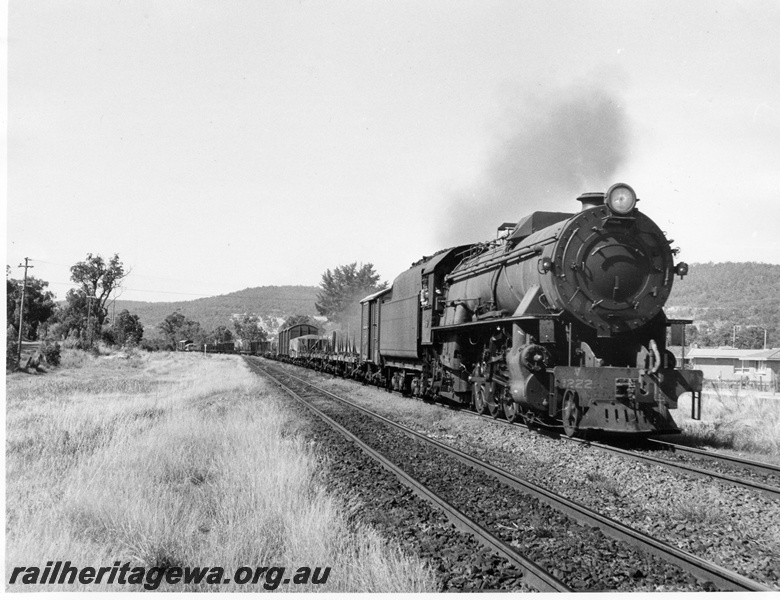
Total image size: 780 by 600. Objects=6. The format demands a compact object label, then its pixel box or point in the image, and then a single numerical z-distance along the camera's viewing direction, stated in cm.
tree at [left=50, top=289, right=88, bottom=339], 6094
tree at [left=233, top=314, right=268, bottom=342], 13225
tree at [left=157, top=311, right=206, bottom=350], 12240
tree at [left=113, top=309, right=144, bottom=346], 8206
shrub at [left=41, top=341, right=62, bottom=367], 4134
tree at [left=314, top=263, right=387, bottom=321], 6826
